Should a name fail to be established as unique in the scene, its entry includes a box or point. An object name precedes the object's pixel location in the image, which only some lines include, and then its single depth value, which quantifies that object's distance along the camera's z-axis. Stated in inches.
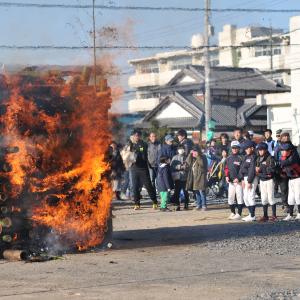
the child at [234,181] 608.1
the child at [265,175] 587.2
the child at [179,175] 716.0
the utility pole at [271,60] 2254.2
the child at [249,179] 589.9
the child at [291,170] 598.5
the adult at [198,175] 683.4
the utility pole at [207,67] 1424.7
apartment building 2390.0
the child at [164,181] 704.3
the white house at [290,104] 1519.4
